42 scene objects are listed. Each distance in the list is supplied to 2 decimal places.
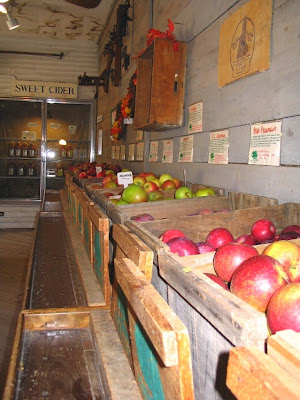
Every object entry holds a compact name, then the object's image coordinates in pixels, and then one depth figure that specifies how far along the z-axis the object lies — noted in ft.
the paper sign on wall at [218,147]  7.00
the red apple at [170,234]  4.35
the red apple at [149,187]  8.43
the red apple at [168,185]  8.50
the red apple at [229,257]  3.14
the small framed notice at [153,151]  11.91
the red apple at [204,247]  4.12
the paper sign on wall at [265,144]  5.35
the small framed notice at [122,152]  17.15
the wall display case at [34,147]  26.16
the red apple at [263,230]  4.49
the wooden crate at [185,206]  5.80
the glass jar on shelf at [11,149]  26.31
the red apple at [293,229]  4.25
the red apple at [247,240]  4.37
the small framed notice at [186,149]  8.81
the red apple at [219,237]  4.31
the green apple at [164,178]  9.21
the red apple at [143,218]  5.35
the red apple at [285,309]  2.03
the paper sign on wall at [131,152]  15.15
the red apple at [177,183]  8.96
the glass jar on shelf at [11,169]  26.35
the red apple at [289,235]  4.01
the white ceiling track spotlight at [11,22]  15.79
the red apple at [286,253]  3.10
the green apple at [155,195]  7.86
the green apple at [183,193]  7.37
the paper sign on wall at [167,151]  10.33
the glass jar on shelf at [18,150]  26.24
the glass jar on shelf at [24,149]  26.32
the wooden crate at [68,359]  3.10
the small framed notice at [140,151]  13.47
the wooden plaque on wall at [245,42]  5.53
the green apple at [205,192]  7.02
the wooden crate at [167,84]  8.46
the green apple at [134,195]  7.38
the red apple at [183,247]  3.79
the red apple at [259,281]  2.48
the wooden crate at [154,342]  1.67
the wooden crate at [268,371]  1.20
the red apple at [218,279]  3.14
